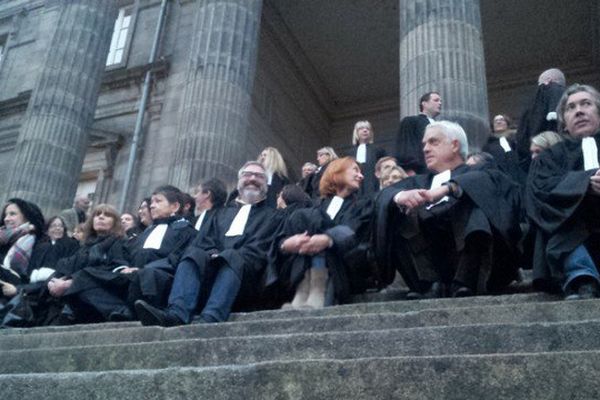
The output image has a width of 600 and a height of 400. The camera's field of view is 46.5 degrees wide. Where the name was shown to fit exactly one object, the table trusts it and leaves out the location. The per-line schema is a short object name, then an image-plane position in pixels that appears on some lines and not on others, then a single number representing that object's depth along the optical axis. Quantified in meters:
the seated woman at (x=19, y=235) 8.27
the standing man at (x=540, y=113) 8.08
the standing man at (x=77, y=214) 10.90
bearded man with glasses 5.55
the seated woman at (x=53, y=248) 8.34
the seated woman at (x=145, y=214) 8.56
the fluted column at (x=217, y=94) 12.61
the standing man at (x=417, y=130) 8.73
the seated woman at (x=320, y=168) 8.84
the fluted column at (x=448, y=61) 10.28
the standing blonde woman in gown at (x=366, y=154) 9.19
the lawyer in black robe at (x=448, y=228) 5.29
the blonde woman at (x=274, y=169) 8.88
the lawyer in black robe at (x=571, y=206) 4.64
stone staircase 2.92
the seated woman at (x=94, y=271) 6.75
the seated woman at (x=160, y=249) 6.16
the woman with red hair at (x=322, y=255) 5.82
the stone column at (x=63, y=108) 14.23
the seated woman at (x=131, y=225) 8.95
